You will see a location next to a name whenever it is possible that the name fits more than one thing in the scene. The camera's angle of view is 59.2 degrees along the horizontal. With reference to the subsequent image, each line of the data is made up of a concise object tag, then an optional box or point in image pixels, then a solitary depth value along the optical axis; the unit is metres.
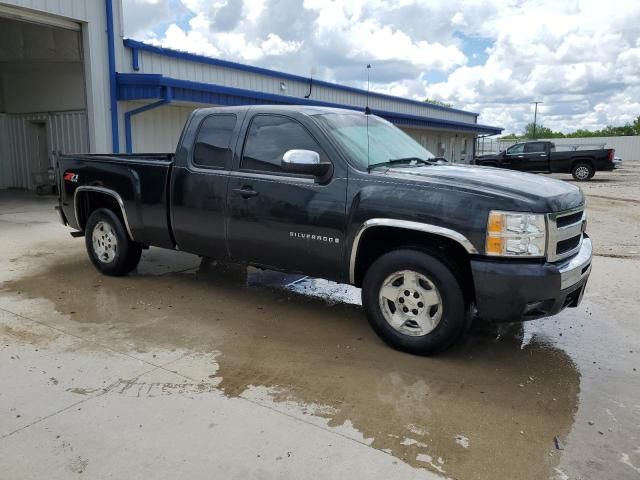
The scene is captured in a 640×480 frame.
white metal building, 12.92
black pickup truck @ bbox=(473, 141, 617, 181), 23.70
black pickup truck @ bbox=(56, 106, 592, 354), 3.96
